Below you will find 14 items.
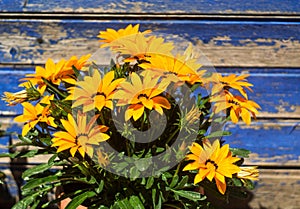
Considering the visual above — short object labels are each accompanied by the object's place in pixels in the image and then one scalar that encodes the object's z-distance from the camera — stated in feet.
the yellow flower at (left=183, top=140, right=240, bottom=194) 3.99
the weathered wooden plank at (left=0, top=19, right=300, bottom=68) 5.65
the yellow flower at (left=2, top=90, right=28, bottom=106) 4.38
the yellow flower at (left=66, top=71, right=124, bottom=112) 3.98
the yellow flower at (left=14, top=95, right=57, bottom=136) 4.25
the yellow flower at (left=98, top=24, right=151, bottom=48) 4.34
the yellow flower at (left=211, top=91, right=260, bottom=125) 4.23
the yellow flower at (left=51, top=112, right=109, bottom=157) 3.96
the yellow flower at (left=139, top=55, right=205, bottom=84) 4.12
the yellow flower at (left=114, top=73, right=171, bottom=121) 3.90
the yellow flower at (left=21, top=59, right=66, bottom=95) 4.36
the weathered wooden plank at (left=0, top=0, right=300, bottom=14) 5.57
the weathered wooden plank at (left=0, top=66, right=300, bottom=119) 5.78
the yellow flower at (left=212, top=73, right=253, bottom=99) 4.34
